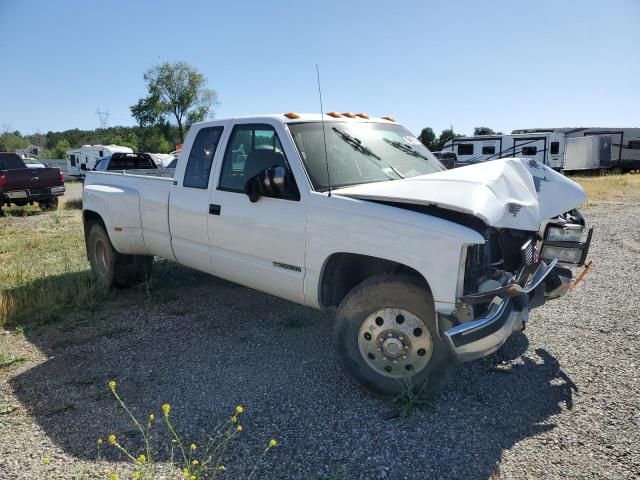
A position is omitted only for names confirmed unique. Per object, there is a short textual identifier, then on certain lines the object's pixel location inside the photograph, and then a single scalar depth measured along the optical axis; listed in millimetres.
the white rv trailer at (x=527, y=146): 27500
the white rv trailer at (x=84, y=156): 30917
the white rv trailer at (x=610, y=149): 30641
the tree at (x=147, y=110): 56250
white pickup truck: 3109
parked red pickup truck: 14625
